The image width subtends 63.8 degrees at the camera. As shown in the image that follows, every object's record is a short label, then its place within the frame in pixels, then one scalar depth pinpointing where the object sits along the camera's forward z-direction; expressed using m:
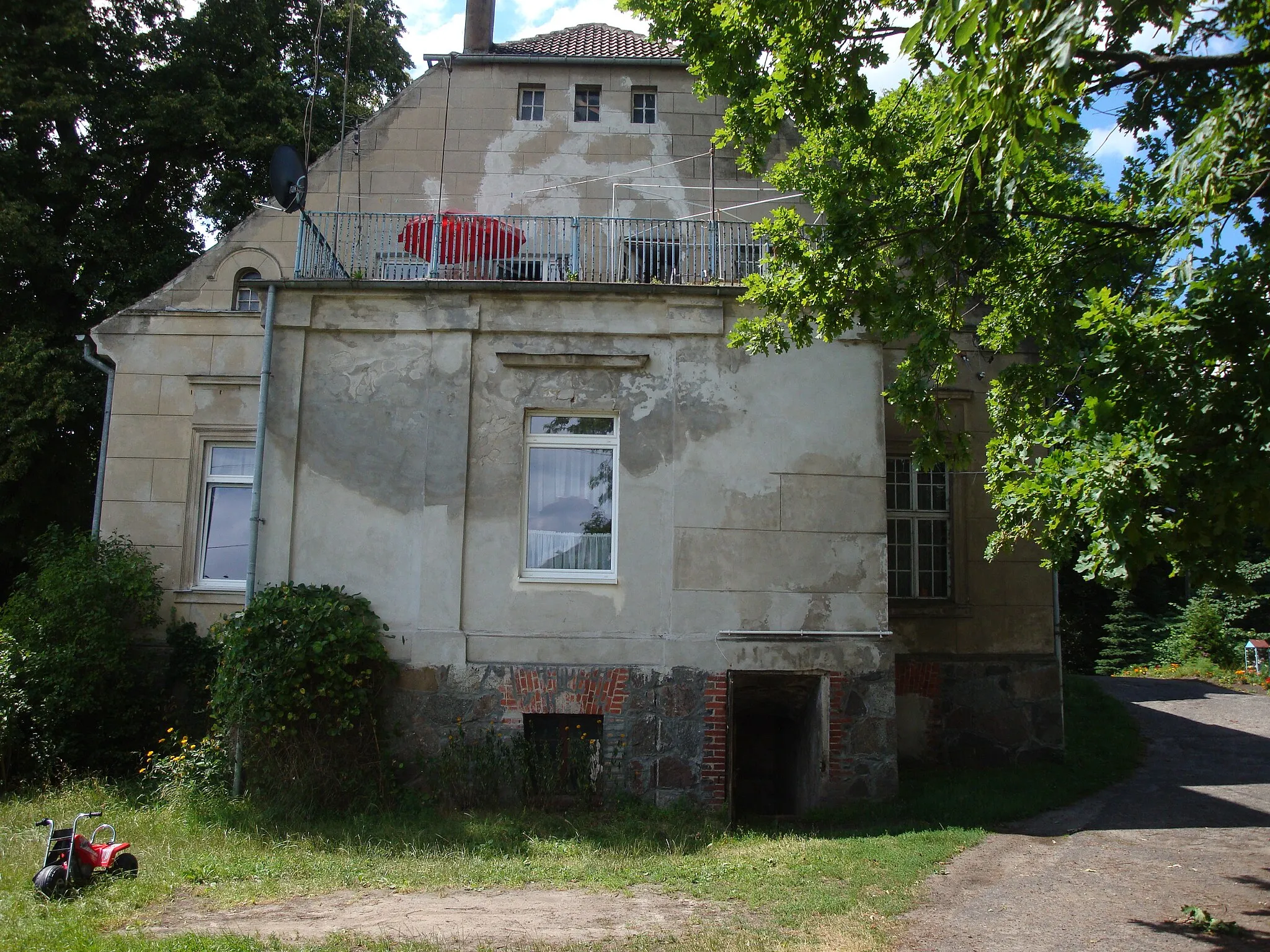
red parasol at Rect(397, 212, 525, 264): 12.45
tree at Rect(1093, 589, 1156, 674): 28.28
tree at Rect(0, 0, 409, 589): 16.06
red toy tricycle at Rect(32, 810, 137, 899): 7.72
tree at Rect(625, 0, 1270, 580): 6.16
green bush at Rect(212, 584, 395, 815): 10.19
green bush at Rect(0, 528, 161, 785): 11.86
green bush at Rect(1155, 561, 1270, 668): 22.89
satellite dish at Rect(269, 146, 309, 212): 11.91
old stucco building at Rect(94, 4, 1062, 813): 10.79
